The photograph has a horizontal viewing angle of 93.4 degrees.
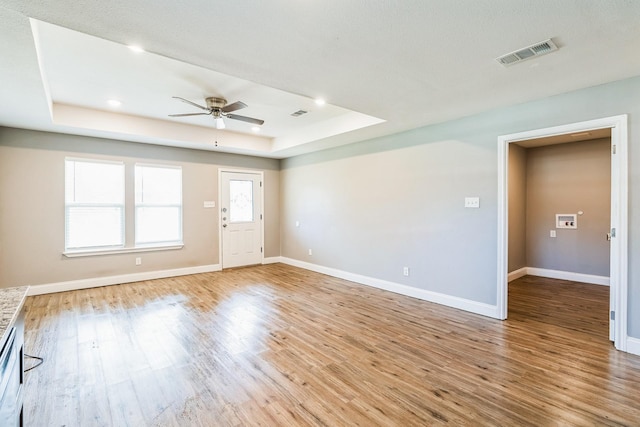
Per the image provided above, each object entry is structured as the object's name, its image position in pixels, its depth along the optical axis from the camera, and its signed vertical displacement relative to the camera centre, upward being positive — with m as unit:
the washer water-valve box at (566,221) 5.45 -0.17
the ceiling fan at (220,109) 3.88 +1.34
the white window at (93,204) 4.96 +0.12
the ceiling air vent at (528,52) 2.25 +1.25
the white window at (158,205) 5.60 +0.12
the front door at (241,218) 6.60 -0.15
